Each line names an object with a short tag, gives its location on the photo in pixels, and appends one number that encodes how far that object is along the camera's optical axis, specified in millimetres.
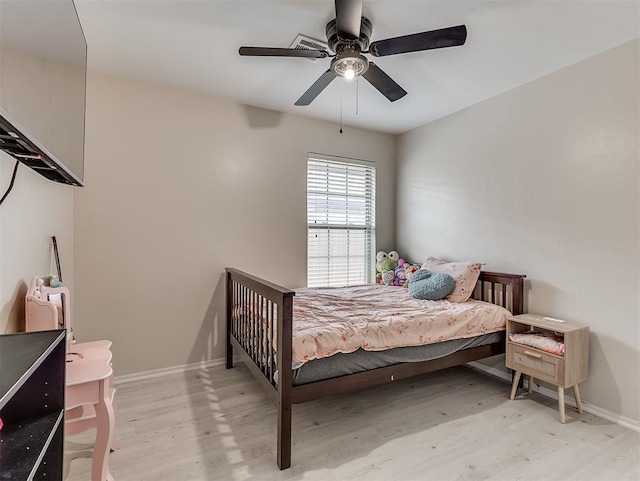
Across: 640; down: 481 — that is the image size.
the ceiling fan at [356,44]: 1652
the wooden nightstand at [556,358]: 2143
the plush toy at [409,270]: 3466
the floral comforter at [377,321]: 1854
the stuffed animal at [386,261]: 3822
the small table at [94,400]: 1453
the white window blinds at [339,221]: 3631
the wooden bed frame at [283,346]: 1698
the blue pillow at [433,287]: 2834
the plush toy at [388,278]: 3660
